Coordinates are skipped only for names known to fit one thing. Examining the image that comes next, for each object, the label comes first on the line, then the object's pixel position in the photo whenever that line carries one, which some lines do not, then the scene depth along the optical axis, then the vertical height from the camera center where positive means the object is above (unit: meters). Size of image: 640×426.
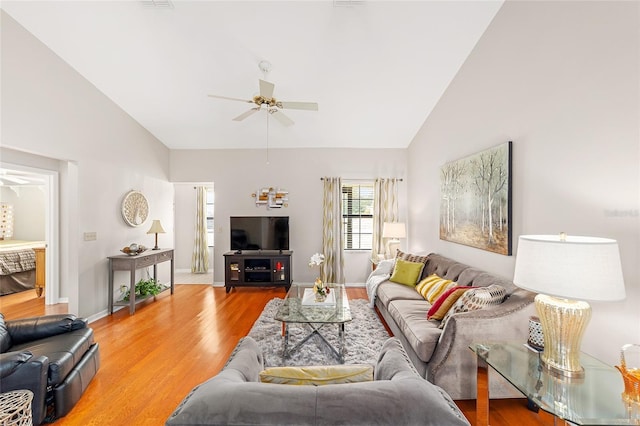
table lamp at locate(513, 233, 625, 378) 1.35 -0.36
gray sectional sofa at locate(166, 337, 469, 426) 0.84 -0.61
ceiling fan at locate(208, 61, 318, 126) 2.86 +1.25
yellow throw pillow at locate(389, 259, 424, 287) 3.81 -0.84
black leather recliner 1.78 -1.06
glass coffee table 2.70 -1.04
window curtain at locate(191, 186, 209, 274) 6.86 -0.65
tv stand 5.16 -1.09
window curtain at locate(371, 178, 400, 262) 5.50 +0.10
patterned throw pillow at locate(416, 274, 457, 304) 3.03 -0.85
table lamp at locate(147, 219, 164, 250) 4.75 -0.26
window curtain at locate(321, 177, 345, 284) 5.49 -0.40
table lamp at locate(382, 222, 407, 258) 4.95 -0.31
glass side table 1.24 -0.89
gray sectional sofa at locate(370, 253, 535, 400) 2.07 -0.98
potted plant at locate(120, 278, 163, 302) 4.34 -1.24
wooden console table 4.04 -0.79
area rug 2.71 -1.42
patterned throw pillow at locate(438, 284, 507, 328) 2.20 -0.70
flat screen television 5.32 -0.35
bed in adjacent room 4.59 -0.92
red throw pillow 2.53 -0.84
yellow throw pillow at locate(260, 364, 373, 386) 1.14 -0.69
